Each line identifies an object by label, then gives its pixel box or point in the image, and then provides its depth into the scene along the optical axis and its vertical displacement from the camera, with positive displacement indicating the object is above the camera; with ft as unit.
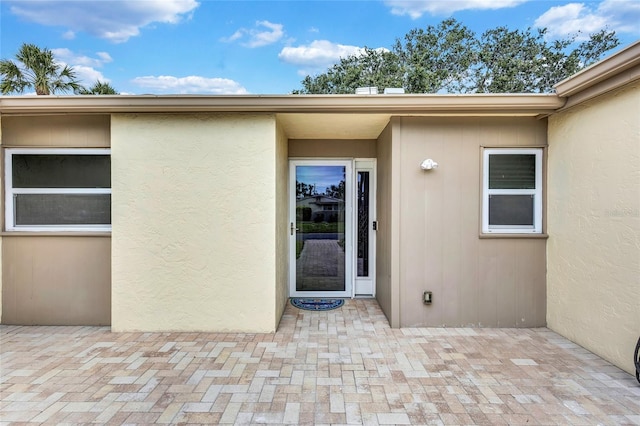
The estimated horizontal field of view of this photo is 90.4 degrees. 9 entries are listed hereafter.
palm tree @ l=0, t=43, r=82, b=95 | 28.27 +12.83
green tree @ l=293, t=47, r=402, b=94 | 50.78 +22.68
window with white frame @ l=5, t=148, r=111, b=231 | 14.06 +0.82
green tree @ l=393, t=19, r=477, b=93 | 51.88 +26.57
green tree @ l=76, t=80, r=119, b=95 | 33.32 +12.89
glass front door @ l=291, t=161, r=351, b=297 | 17.90 -1.04
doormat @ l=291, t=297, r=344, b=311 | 16.14 -4.92
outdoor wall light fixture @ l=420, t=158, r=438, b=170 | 13.37 +1.96
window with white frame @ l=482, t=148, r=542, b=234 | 13.78 +0.86
